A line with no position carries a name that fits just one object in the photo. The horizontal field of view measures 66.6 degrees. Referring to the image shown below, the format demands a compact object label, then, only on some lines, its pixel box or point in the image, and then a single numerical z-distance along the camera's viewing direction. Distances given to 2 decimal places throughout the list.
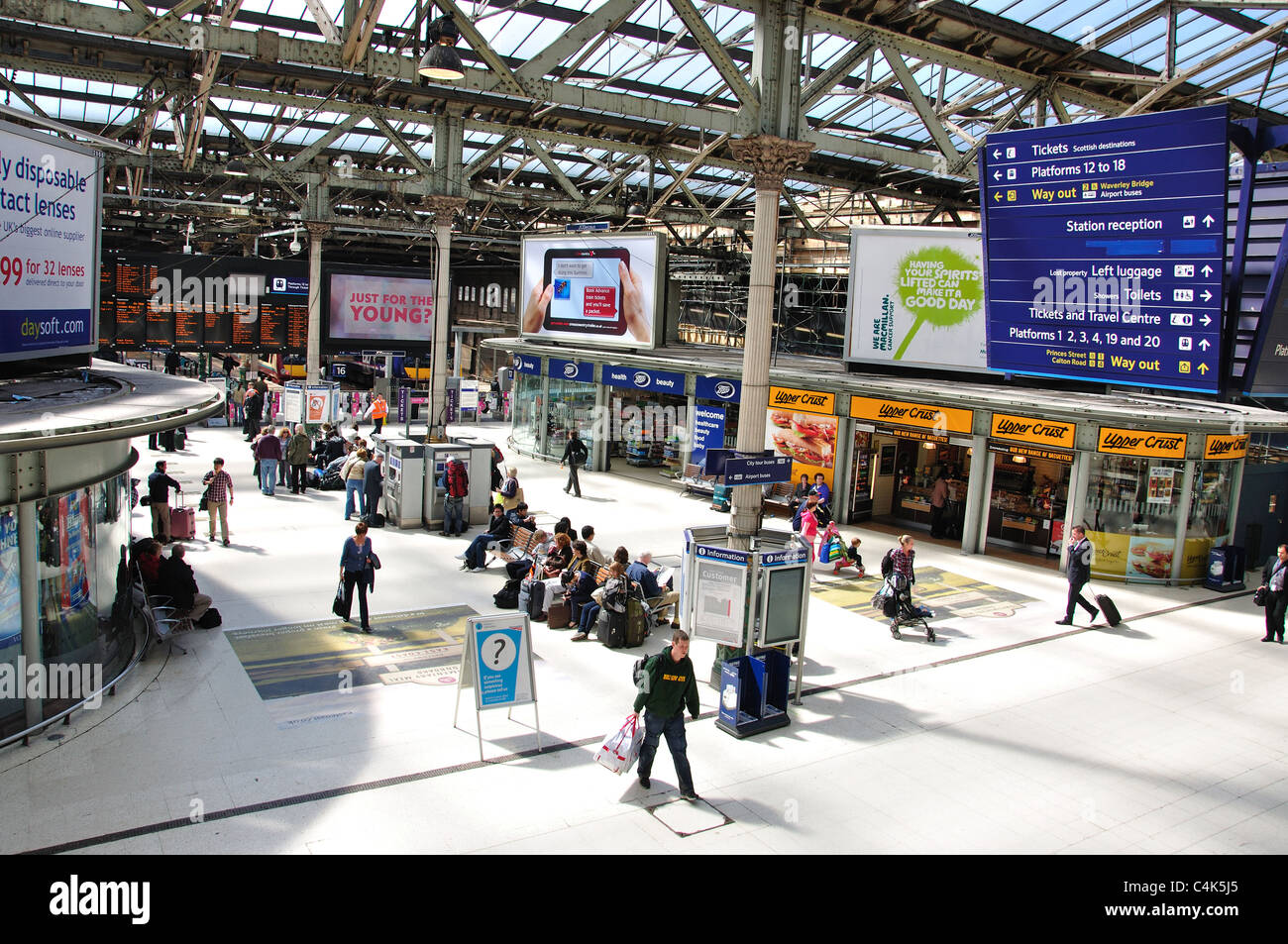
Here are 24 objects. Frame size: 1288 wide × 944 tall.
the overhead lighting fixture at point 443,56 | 11.90
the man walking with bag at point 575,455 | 23.23
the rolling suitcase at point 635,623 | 12.78
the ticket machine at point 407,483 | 18.61
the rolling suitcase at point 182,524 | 16.25
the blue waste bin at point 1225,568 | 17.92
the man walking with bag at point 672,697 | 8.29
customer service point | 11.09
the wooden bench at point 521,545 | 15.02
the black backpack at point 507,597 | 13.96
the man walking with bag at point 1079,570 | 15.00
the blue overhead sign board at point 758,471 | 11.30
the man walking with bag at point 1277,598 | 14.48
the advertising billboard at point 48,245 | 10.33
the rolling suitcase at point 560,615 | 13.34
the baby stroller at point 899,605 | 14.04
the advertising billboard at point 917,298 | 20.88
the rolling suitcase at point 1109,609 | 14.84
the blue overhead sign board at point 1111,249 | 10.57
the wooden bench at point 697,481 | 24.25
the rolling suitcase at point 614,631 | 12.69
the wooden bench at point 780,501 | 22.73
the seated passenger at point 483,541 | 15.87
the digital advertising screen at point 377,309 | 35.06
